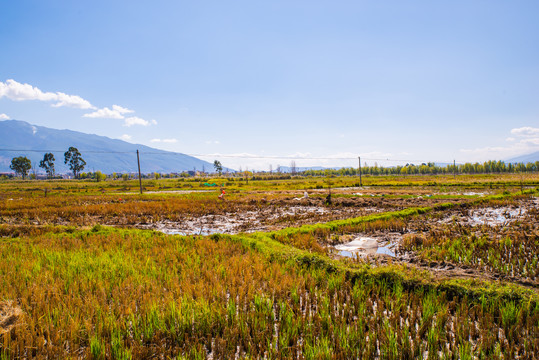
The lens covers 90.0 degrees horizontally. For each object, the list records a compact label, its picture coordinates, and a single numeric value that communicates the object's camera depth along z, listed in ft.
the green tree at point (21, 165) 332.08
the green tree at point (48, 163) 361.30
